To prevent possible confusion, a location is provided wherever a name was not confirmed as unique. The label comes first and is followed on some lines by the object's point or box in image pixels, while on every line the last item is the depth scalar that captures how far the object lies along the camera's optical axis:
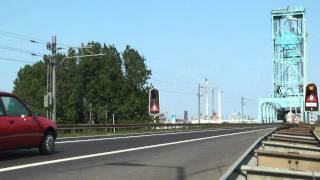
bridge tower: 102.25
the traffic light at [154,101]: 34.06
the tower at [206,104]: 153.69
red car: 12.91
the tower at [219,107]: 154.77
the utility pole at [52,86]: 45.12
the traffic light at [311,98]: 19.95
